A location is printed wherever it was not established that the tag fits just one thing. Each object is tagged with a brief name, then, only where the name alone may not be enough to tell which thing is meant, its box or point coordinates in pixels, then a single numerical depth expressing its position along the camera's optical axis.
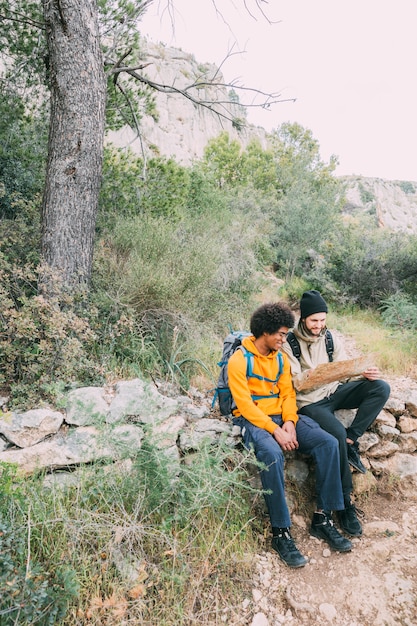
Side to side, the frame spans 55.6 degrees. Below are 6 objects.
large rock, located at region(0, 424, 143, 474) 2.49
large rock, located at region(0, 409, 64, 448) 2.74
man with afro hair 2.64
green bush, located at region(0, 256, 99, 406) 3.13
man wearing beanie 3.12
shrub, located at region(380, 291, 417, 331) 6.79
